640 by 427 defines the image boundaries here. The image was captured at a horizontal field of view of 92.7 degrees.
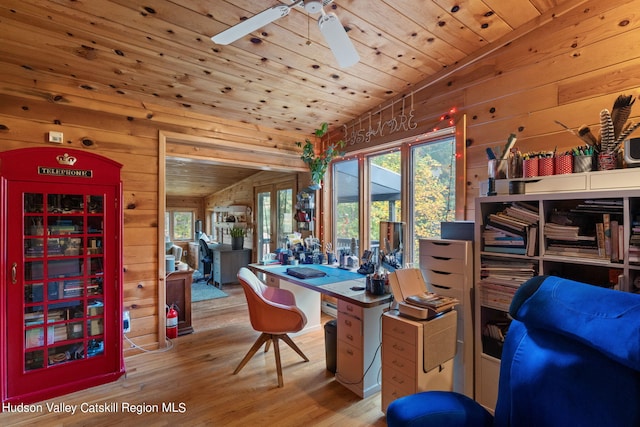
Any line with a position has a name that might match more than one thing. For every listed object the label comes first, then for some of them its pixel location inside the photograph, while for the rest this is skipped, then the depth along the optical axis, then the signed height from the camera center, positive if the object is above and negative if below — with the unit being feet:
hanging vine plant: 12.10 +2.32
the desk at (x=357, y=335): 7.29 -3.00
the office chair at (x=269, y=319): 7.86 -2.71
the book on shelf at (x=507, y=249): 5.98 -0.75
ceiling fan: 4.84 +3.18
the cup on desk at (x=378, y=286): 7.31 -1.74
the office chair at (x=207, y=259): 19.81 -2.86
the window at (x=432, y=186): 9.12 +0.84
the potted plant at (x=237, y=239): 19.63 -1.54
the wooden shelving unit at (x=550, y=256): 4.81 -0.79
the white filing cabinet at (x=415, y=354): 5.97 -2.87
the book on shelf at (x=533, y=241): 5.80 -0.55
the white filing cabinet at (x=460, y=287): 6.56 -1.64
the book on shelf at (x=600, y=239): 5.08 -0.46
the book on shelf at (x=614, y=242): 4.90 -0.50
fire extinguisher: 10.62 -3.77
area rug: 16.16 -4.33
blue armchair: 3.06 -1.78
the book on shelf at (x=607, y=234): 5.01 -0.38
